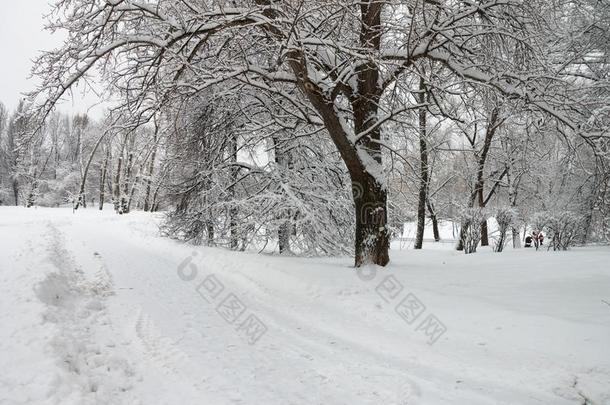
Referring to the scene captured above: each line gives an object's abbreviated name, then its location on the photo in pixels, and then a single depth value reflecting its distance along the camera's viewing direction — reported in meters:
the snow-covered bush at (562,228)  12.62
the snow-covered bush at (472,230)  13.36
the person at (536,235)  15.42
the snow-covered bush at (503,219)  14.00
